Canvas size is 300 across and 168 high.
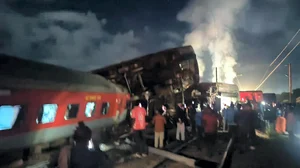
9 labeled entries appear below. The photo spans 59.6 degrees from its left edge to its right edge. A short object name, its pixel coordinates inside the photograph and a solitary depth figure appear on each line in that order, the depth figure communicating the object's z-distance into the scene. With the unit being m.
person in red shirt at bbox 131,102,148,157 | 9.30
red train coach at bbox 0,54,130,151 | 6.38
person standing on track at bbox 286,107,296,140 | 11.52
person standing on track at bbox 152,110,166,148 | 9.98
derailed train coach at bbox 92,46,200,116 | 16.19
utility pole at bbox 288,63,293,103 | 28.30
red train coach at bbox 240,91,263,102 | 27.70
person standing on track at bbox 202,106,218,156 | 9.02
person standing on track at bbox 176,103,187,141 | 11.83
